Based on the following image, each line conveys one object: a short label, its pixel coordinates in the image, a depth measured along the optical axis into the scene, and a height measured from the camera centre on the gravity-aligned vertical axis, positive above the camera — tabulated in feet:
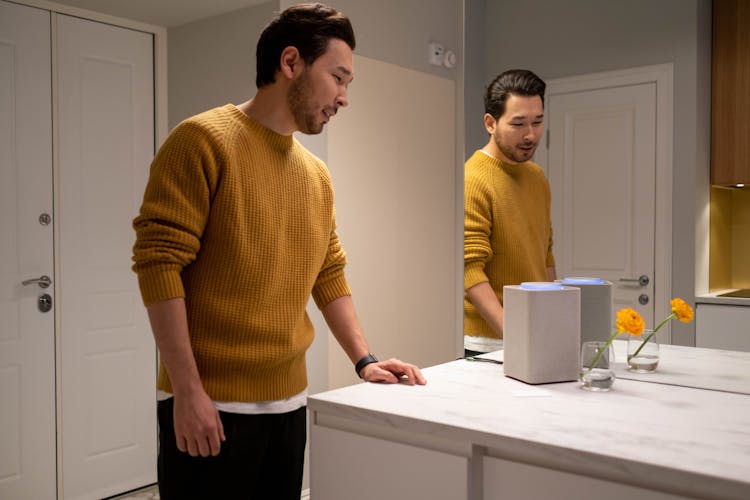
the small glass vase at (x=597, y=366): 4.89 -0.88
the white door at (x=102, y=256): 9.97 -0.29
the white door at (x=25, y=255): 9.30 -0.26
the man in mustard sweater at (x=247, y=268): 4.37 -0.20
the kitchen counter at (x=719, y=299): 5.02 -0.43
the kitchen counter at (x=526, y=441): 3.47 -1.03
